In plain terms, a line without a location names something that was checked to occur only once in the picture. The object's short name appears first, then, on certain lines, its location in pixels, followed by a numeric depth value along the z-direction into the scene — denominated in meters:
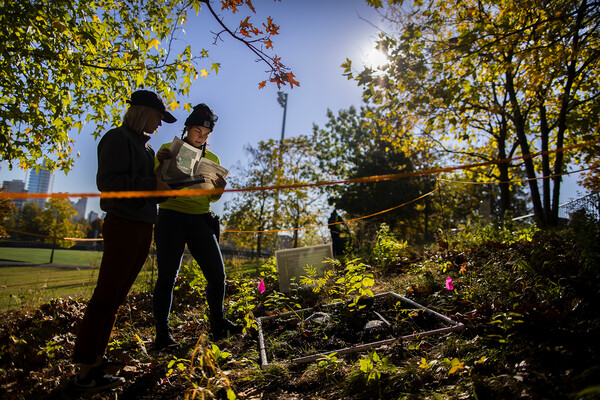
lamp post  19.73
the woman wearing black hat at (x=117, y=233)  1.78
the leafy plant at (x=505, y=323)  1.83
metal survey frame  2.03
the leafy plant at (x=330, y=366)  1.86
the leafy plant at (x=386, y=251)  4.95
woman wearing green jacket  2.58
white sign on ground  4.30
